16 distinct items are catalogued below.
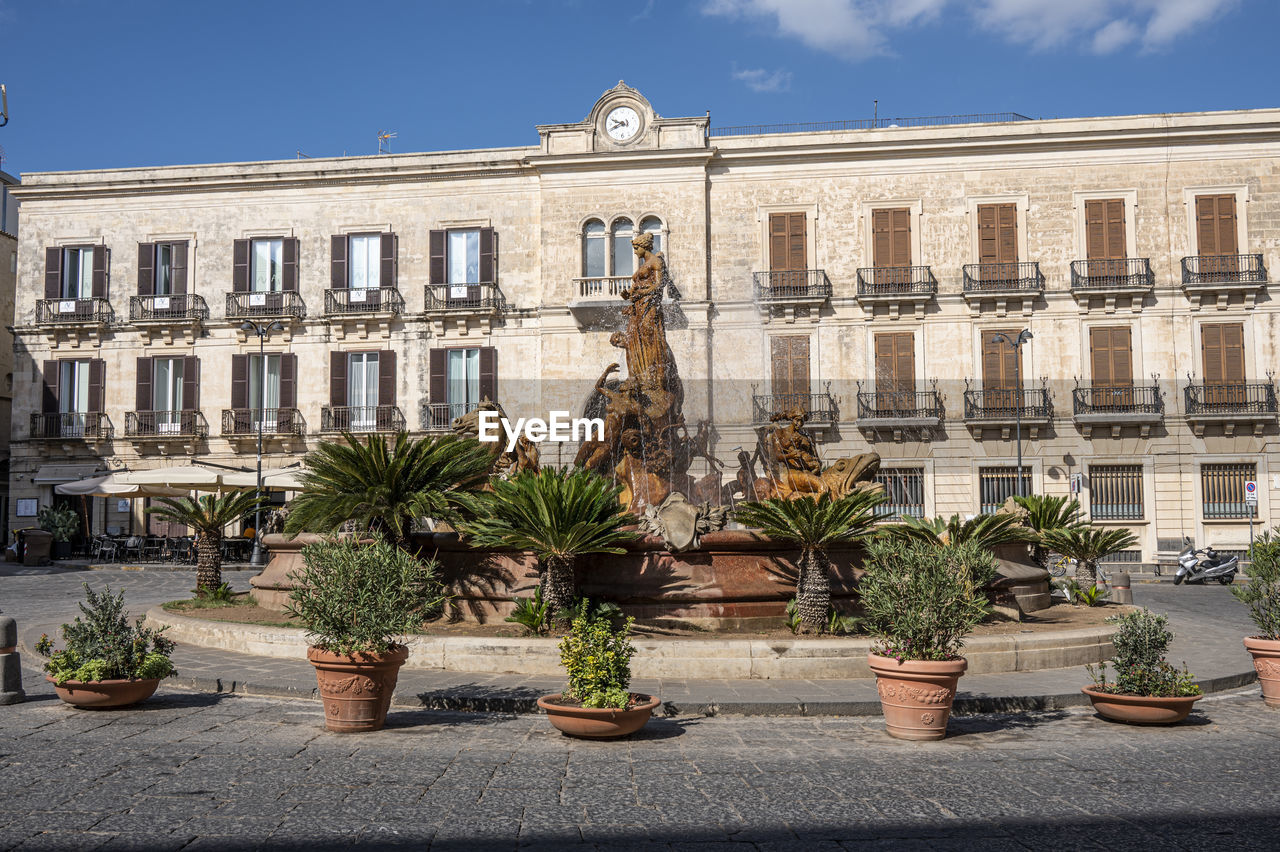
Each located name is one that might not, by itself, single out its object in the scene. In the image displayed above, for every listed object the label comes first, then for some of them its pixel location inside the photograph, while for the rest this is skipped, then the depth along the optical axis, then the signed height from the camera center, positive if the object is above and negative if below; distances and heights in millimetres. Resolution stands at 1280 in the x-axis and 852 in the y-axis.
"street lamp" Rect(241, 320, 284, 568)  27328 +2829
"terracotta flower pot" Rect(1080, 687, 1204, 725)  7711 -1840
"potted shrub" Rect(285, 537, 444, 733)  7199 -1043
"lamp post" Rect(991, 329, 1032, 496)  28328 +3033
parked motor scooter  25672 -2511
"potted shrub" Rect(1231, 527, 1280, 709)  8883 -1265
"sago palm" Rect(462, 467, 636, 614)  9617 -434
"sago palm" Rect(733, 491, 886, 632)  9992 -541
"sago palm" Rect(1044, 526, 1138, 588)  15523 -1147
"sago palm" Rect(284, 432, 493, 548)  10703 -100
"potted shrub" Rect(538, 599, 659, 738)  7055 -1522
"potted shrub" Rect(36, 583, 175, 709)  8039 -1493
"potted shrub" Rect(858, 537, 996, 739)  7270 -1214
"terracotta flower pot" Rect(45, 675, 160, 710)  8016 -1718
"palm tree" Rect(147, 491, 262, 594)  14680 -609
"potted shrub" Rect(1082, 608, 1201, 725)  7742 -1648
